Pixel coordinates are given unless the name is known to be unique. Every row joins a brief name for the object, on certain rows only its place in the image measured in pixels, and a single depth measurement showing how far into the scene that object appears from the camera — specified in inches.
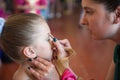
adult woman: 32.9
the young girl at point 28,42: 35.4
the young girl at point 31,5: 107.1
